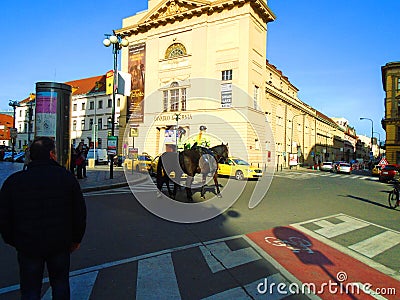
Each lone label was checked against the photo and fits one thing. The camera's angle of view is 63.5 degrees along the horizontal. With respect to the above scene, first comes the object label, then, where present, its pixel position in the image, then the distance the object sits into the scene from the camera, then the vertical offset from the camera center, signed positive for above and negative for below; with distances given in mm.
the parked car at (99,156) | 48781 -21
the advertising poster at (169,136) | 33469 +2372
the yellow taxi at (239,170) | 24889 -927
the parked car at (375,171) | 39644 -1378
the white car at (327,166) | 50562 -1089
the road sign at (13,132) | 28350 +1945
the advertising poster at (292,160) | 48738 -208
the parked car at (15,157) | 42134 -313
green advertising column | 13555 +1876
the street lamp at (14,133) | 28334 +1899
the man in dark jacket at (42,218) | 3006 -601
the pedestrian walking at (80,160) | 18812 -262
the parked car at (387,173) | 29375 -1188
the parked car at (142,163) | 27388 -575
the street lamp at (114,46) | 19009 +6637
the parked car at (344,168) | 45125 -1209
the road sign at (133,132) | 28719 +2177
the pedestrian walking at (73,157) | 18453 -91
